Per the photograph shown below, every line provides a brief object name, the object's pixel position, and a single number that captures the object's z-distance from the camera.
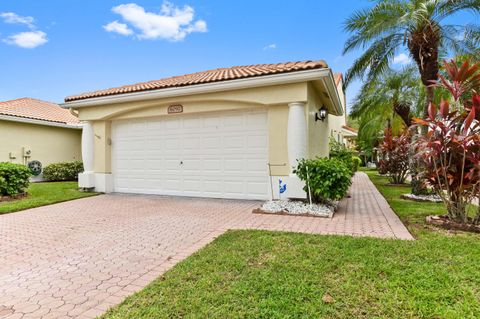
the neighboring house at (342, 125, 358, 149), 29.59
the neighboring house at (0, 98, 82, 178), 13.79
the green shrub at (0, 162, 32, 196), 9.52
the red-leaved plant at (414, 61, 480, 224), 5.48
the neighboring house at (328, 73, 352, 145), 20.01
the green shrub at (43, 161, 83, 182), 15.27
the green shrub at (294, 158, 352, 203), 7.24
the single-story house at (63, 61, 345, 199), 8.19
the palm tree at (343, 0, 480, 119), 8.94
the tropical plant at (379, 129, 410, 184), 13.68
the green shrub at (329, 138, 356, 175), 14.57
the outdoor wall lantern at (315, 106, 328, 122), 10.06
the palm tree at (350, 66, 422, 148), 18.39
